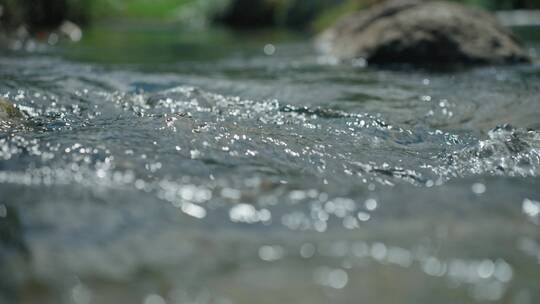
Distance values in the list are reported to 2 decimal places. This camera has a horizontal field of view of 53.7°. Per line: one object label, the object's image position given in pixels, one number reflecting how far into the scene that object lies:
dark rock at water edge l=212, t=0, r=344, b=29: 16.66
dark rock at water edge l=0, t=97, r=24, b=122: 3.08
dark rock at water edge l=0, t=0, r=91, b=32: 10.28
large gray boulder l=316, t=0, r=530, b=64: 6.72
